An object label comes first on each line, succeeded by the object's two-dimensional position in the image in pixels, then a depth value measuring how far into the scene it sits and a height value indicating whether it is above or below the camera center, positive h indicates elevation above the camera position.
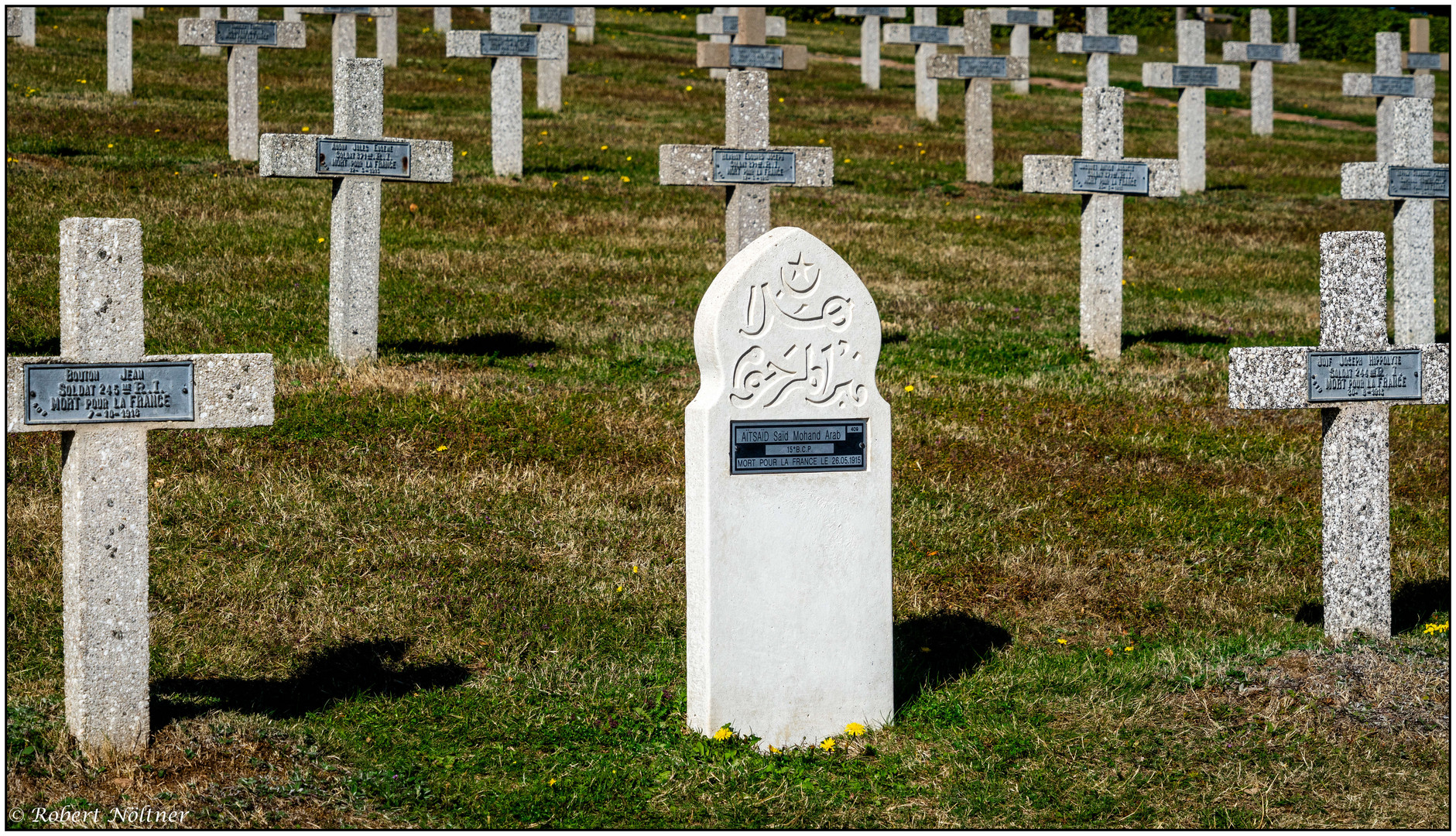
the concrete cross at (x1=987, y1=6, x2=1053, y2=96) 28.53 +7.20
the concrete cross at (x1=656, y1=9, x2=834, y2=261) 11.74 +1.88
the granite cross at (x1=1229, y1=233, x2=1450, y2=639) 6.45 -0.02
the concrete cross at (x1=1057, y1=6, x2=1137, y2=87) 26.12 +6.21
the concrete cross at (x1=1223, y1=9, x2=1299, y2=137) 26.48 +6.06
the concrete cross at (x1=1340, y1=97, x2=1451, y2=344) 12.03 +1.64
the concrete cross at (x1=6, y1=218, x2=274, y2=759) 4.92 -0.12
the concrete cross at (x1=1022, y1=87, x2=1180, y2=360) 12.38 +1.77
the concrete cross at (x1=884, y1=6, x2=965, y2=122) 25.58 +6.18
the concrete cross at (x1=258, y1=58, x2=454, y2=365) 10.63 +1.60
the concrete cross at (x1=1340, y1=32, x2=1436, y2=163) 21.31 +4.52
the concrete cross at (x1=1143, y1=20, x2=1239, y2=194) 21.30 +4.18
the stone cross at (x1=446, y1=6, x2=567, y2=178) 17.72 +3.79
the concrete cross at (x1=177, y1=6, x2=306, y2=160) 17.36 +4.13
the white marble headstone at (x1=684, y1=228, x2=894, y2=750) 5.28 -0.32
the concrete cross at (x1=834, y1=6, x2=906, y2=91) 29.44 +6.91
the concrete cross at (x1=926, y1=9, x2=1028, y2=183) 20.14 +4.23
